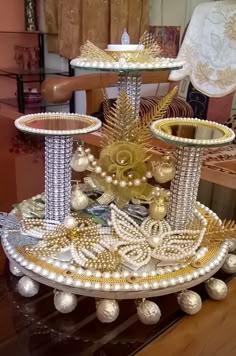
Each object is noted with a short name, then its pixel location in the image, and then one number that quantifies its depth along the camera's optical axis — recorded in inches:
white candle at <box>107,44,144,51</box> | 25.2
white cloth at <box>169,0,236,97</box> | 70.6
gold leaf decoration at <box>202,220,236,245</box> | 24.1
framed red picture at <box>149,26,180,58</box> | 99.3
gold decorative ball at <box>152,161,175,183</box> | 24.6
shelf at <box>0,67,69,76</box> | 112.6
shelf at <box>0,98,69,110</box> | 113.5
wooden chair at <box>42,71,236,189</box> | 60.9
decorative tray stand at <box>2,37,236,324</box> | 20.6
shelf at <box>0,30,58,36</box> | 118.3
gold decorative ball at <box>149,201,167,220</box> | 25.2
